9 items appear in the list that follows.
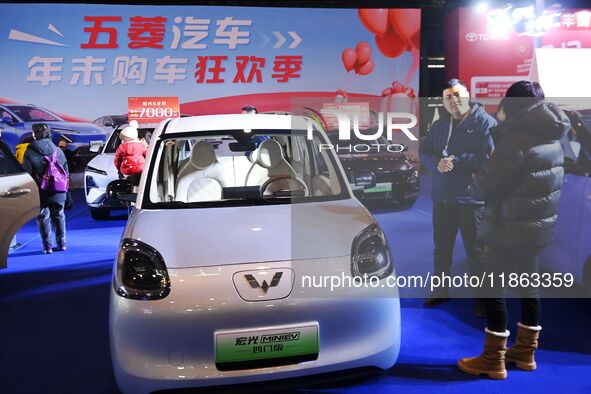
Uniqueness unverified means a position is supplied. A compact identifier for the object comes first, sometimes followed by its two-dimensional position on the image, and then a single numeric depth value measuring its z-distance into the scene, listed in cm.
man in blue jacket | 340
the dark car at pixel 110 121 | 995
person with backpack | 531
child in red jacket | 580
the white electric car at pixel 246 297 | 208
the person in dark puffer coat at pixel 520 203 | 245
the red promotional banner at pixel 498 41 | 1087
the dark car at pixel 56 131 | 955
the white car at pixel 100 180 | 710
